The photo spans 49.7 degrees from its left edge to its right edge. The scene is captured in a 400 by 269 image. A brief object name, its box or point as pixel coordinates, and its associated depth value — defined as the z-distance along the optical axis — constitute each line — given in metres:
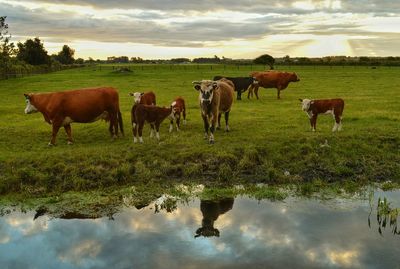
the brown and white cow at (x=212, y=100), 13.59
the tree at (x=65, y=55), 135.88
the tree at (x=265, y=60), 79.00
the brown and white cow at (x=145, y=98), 17.08
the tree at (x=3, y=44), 42.04
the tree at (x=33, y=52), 94.56
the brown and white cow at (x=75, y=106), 14.33
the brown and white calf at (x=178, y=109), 15.55
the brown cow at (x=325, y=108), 14.92
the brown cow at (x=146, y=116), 13.77
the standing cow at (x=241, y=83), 26.80
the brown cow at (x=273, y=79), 28.08
